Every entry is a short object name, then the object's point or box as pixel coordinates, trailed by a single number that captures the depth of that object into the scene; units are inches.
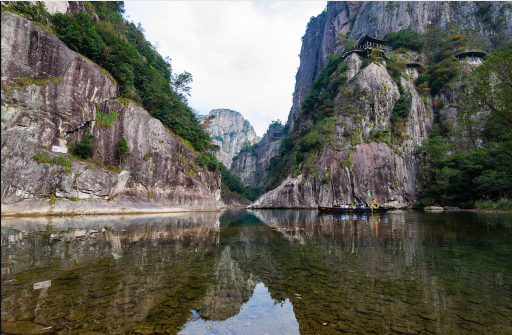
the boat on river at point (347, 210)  1198.6
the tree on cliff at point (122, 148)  1051.3
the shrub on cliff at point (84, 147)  928.9
